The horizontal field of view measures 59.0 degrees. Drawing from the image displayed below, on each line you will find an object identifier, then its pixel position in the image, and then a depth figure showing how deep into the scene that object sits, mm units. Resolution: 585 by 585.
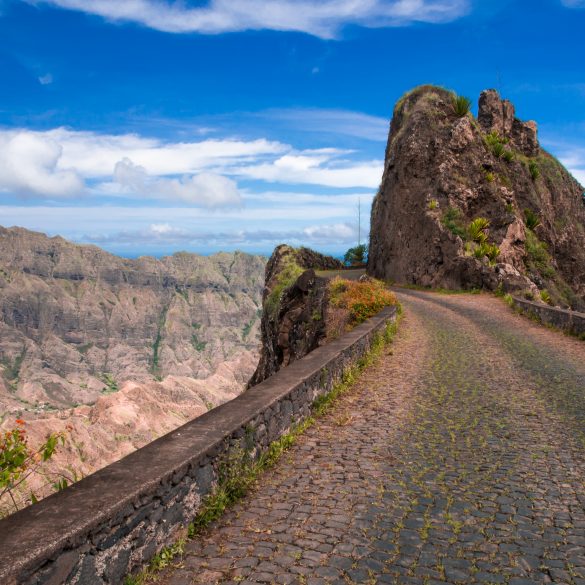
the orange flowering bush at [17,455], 4044
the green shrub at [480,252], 29983
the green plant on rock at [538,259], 35031
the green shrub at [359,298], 16891
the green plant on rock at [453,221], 32531
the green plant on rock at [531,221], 39250
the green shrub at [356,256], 55375
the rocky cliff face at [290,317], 19433
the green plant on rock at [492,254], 30094
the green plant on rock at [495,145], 39325
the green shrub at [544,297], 26094
